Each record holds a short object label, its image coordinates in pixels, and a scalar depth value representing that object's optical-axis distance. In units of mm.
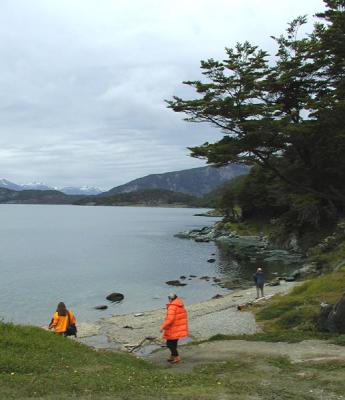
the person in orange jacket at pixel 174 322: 14172
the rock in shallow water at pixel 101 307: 37969
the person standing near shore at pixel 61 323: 17755
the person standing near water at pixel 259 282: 34344
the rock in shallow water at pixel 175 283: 49088
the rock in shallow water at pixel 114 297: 41256
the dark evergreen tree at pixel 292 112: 20391
